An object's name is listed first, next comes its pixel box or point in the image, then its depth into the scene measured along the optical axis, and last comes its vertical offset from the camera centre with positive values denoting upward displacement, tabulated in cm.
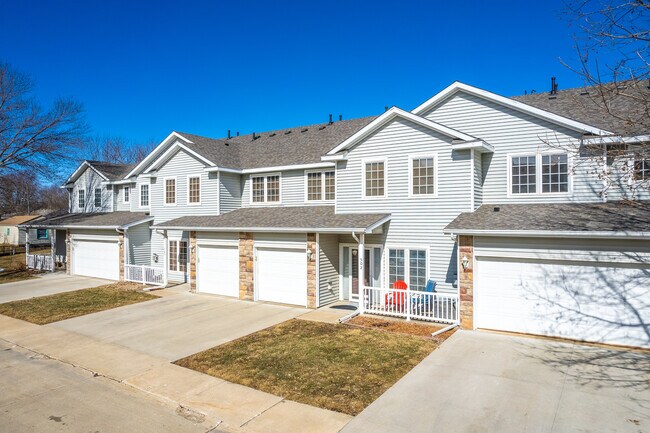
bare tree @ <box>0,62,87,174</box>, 2388 +434
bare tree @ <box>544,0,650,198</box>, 985 +189
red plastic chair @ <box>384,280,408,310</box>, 1300 -263
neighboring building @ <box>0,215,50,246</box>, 4584 -195
